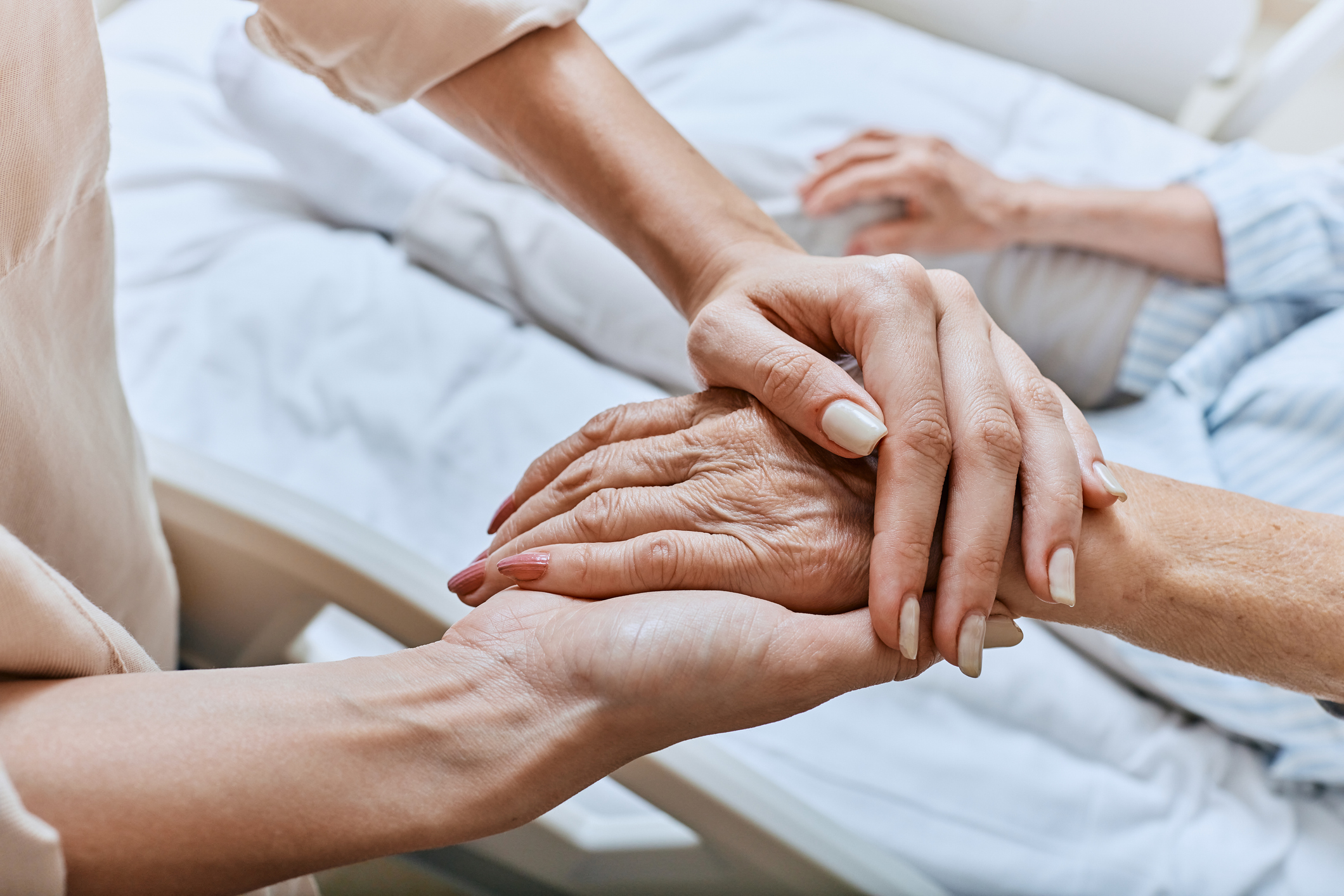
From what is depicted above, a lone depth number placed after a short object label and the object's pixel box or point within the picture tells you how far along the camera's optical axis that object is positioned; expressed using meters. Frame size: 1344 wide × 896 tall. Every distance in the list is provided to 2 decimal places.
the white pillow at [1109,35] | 1.13
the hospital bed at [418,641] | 0.67
